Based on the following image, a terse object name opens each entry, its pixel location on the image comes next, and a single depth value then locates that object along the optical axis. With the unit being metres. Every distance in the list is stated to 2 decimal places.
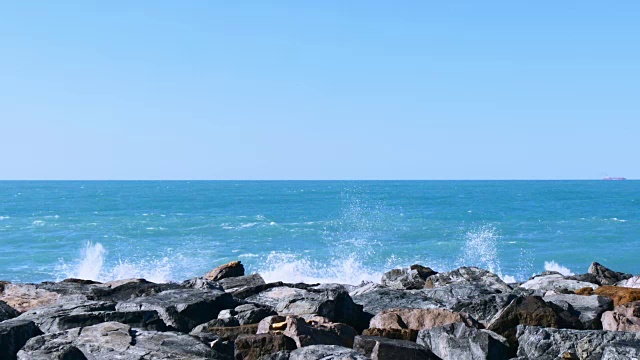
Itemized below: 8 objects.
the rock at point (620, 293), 10.19
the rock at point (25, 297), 10.41
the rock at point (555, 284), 12.94
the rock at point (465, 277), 13.91
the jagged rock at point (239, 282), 13.50
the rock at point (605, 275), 16.02
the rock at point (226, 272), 15.25
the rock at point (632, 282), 13.05
